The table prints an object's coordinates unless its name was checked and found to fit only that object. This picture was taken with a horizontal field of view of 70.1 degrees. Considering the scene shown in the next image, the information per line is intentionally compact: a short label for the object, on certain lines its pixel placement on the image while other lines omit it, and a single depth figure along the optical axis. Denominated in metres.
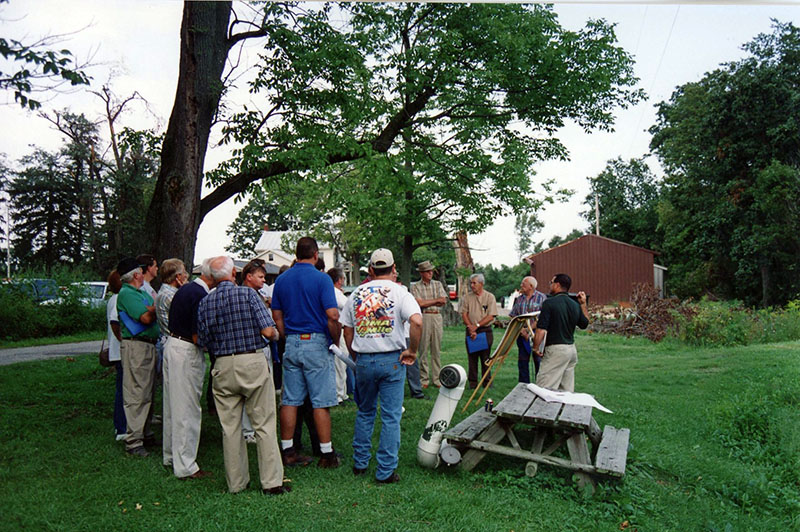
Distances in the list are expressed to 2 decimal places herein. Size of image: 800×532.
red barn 34.22
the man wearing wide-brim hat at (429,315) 8.12
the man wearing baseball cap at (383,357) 4.42
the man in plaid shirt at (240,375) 4.18
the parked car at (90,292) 15.52
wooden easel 6.37
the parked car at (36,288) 14.14
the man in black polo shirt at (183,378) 4.46
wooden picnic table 4.47
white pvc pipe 4.80
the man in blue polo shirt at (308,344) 4.68
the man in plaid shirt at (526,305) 7.79
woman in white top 5.50
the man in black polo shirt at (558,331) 6.00
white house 50.67
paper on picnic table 4.76
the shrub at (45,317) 14.16
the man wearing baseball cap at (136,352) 4.98
